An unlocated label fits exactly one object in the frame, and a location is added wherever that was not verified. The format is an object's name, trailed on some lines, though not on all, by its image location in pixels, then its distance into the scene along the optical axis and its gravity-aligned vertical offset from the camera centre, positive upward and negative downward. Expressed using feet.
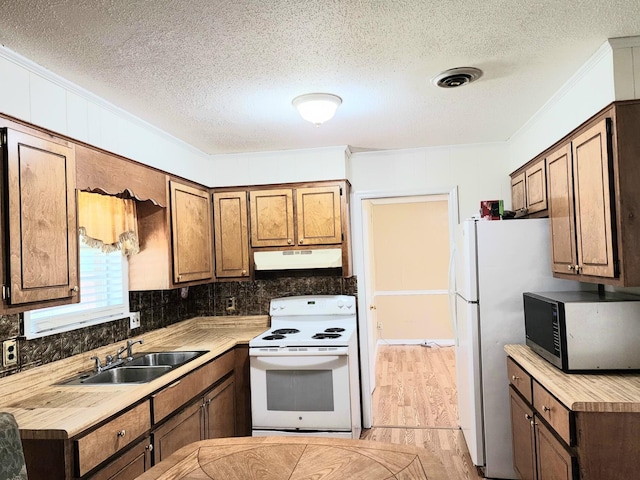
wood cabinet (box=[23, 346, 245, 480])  5.83 -2.64
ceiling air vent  7.36 +2.79
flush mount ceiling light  8.34 +2.71
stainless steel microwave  7.21 -1.39
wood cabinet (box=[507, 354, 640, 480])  6.10 -2.65
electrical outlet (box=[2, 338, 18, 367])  7.14 -1.31
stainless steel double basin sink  8.29 -2.08
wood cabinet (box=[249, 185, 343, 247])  12.26 +1.05
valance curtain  9.00 +0.83
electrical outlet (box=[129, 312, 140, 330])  10.54 -1.31
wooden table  4.60 -2.15
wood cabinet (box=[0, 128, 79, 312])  6.06 +0.61
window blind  7.94 -0.77
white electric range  10.78 -3.04
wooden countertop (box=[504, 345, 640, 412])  6.07 -2.02
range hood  12.30 -0.08
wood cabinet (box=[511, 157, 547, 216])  9.62 +1.34
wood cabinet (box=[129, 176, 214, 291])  10.46 +0.36
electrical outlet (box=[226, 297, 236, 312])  13.62 -1.32
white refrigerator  9.59 -1.15
